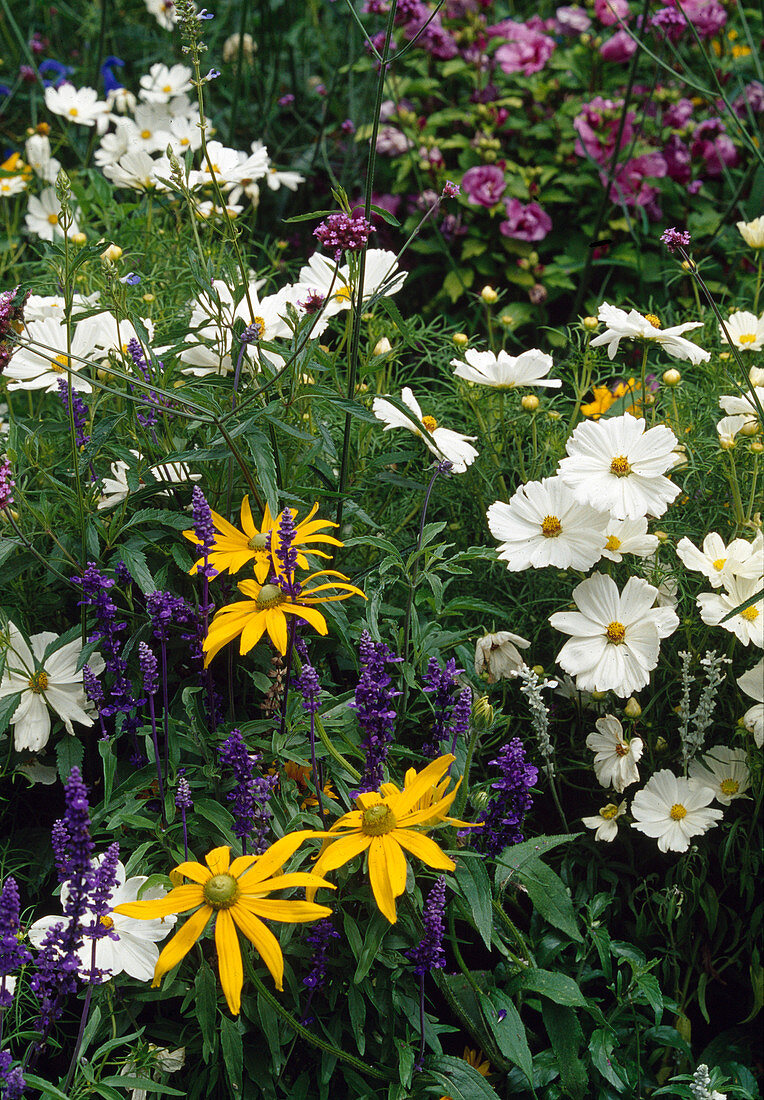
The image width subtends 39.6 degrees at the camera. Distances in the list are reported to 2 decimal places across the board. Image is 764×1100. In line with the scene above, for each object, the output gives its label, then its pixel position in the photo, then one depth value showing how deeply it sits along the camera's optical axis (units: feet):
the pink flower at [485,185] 8.91
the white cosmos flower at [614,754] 4.28
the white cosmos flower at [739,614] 4.26
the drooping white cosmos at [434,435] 4.57
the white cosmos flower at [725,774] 4.47
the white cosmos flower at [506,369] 4.82
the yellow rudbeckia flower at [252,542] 3.67
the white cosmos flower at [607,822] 4.37
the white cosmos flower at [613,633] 4.19
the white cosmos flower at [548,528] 4.25
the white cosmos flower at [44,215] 7.57
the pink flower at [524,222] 8.90
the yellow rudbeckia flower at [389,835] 3.08
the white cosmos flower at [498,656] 4.42
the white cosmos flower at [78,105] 7.91
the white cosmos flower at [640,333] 4.62
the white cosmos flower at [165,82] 8.15
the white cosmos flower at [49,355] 4.56
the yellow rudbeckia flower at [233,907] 2.96
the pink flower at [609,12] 9.47
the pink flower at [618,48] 9.53
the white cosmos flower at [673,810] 4.31
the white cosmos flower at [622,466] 4.16
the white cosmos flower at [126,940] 3.41
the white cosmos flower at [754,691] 4.23
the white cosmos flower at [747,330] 5.32
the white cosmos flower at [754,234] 5.58
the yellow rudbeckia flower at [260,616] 3.43
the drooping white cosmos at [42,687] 4.06
